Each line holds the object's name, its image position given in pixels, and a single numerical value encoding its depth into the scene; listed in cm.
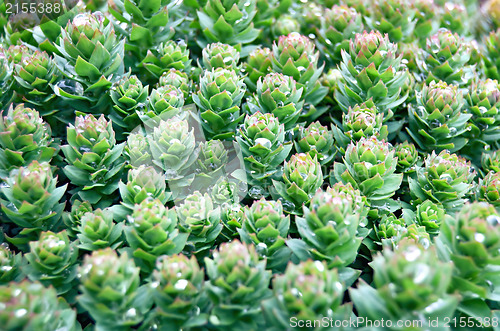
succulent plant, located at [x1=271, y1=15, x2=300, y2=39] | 37
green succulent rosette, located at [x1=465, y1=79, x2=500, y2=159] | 34
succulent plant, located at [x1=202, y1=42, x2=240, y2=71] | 33
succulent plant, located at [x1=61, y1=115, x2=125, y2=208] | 30
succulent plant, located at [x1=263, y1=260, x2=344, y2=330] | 27
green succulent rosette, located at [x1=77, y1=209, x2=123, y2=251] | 29
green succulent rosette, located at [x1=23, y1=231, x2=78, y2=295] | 28
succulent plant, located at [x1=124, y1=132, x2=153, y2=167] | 31
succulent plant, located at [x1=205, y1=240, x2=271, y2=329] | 27
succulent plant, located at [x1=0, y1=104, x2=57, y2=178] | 30
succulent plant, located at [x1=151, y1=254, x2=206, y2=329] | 27
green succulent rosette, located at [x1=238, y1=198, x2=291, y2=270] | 29
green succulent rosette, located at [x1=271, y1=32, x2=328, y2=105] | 33
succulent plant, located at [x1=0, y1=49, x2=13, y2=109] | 32
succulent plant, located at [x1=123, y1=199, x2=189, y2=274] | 28
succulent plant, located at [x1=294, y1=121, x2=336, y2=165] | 32
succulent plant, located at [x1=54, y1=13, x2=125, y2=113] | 32
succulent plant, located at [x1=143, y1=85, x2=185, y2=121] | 32
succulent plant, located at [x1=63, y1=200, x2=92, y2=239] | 30
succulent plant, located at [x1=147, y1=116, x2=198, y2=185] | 31
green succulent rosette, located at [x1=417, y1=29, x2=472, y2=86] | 35
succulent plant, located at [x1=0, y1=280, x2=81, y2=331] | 26
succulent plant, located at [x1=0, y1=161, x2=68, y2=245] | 29
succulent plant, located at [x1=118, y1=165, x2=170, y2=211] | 30
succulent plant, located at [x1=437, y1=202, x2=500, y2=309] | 27
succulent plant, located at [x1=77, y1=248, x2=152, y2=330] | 27
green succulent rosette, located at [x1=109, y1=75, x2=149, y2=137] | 32
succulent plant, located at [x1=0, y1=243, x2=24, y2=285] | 29
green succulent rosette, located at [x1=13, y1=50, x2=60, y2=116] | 32
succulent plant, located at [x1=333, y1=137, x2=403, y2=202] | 31
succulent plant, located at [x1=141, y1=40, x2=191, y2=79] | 34
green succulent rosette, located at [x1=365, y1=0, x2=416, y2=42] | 37
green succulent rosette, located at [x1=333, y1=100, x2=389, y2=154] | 32
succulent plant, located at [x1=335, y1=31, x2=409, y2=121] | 33
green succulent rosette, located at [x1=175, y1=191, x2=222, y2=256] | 30
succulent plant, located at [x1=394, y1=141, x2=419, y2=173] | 33
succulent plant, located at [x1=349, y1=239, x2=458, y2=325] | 26
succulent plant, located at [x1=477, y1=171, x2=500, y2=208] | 32
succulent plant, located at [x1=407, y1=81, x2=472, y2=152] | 33
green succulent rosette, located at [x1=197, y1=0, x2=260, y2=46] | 35
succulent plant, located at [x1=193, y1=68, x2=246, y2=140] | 32
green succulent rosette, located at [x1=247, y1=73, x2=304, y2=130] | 32
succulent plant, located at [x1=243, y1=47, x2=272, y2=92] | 34
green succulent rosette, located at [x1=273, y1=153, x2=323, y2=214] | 31
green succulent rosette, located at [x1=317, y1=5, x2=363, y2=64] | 36
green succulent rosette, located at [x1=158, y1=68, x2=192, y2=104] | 33
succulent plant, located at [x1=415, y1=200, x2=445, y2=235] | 31
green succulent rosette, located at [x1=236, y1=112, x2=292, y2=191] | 31
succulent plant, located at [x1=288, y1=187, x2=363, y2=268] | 28
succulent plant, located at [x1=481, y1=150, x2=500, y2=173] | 33
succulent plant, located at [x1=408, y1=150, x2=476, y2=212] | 31
